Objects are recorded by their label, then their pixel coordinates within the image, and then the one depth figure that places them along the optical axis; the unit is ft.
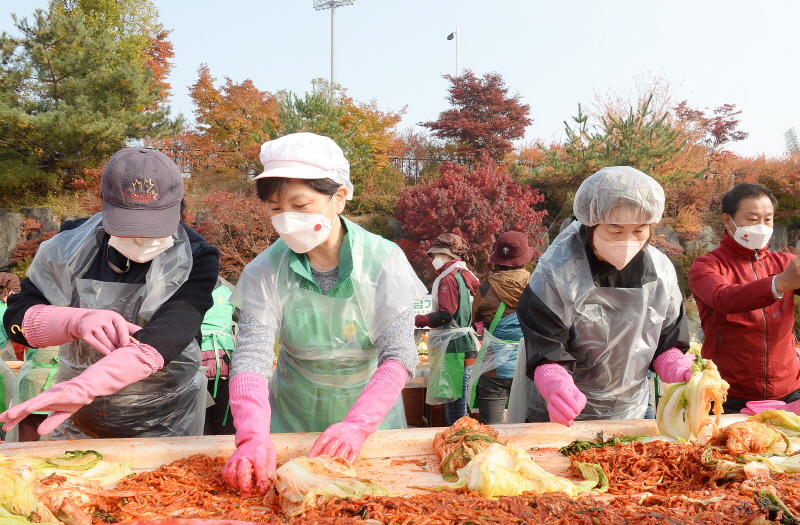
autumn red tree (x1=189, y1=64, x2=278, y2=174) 68.33
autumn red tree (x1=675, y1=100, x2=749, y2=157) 82.73
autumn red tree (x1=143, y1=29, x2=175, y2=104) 79.87
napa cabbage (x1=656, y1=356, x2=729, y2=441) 8.01
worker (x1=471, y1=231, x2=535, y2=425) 17.17
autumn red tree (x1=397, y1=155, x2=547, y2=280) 49.42
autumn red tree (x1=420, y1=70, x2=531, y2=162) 69.77
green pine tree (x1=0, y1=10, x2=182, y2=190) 53.83
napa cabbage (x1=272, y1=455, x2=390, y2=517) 6.03
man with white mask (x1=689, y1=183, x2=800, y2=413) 10.47
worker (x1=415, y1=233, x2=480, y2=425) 19.45
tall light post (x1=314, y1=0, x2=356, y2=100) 76.95
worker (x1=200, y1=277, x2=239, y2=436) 13.35
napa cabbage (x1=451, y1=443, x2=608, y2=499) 6.53
